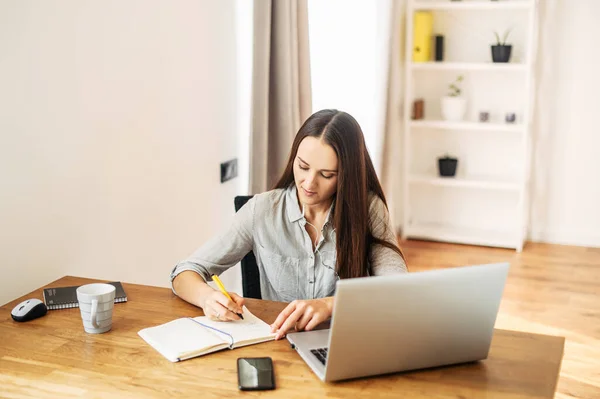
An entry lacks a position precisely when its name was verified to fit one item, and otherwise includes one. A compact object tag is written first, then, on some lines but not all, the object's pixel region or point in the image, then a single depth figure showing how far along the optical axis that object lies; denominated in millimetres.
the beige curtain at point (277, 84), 2936
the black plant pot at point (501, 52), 4461
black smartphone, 1345
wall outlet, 3035
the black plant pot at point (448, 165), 4699
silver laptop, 1308
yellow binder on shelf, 4594
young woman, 1850
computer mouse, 1661
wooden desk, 1339
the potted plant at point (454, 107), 4602
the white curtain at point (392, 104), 4309
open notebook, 1492
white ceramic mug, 1566
